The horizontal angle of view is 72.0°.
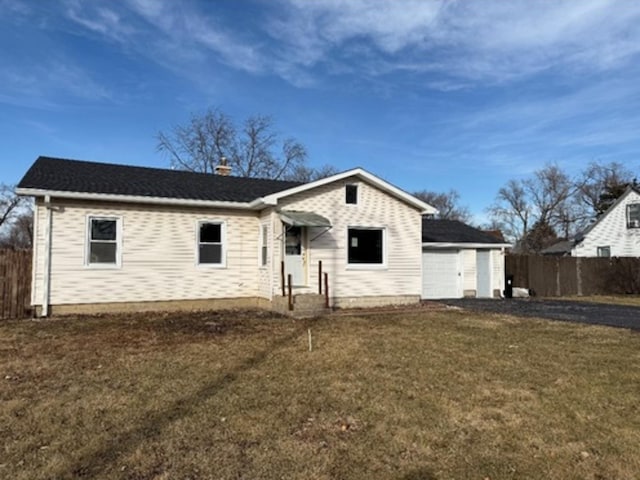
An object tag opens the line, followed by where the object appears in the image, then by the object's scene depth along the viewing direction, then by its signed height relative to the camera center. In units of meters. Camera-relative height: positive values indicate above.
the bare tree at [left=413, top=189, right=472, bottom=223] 58.12 +7.91
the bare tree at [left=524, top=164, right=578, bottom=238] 51.19 +7.08
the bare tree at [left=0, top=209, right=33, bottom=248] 40.69 +2.82
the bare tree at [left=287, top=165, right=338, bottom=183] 38.38 +8.24
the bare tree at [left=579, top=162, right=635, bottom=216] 44.31 +8.44
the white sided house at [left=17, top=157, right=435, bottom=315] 11.53 +0.66
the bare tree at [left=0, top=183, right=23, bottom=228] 39.59 +5.20
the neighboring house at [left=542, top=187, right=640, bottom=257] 26.25 +1.88
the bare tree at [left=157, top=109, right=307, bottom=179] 35.56 +9.79
